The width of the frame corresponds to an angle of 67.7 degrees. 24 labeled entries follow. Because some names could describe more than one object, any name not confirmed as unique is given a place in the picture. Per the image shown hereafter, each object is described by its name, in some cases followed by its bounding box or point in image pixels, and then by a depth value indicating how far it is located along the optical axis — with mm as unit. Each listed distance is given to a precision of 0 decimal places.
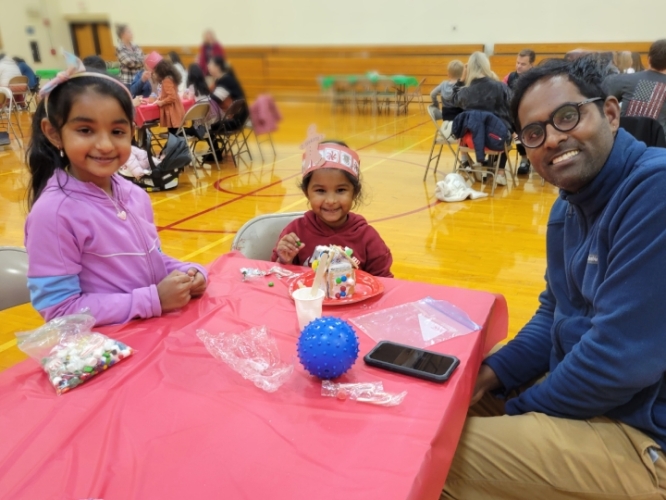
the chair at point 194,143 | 5953
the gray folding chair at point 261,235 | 2080
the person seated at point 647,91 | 4324
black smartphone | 1070
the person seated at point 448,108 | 5480
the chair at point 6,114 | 7195
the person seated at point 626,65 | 4710
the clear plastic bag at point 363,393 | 987
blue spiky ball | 1020
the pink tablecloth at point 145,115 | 5438
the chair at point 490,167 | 5445
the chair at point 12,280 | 1670
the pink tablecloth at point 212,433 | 780
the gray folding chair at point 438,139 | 5984
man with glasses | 1080
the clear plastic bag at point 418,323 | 1245
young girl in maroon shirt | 1936
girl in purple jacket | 1255
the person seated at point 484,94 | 5098
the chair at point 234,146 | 5848
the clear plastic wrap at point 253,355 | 1057
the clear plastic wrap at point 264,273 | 1625
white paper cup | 1271
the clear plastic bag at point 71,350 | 1043
